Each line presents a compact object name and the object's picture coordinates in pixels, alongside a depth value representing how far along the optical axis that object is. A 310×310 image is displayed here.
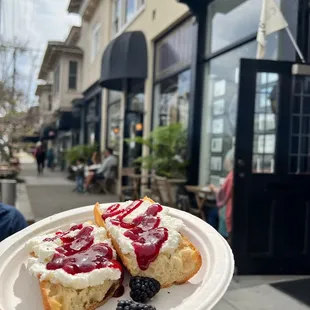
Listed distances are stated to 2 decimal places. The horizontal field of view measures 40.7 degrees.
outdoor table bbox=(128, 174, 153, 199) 9.35
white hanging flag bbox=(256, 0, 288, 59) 4.73
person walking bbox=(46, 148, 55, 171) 28.67
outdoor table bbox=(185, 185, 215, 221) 6.47
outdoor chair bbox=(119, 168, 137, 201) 9.87
